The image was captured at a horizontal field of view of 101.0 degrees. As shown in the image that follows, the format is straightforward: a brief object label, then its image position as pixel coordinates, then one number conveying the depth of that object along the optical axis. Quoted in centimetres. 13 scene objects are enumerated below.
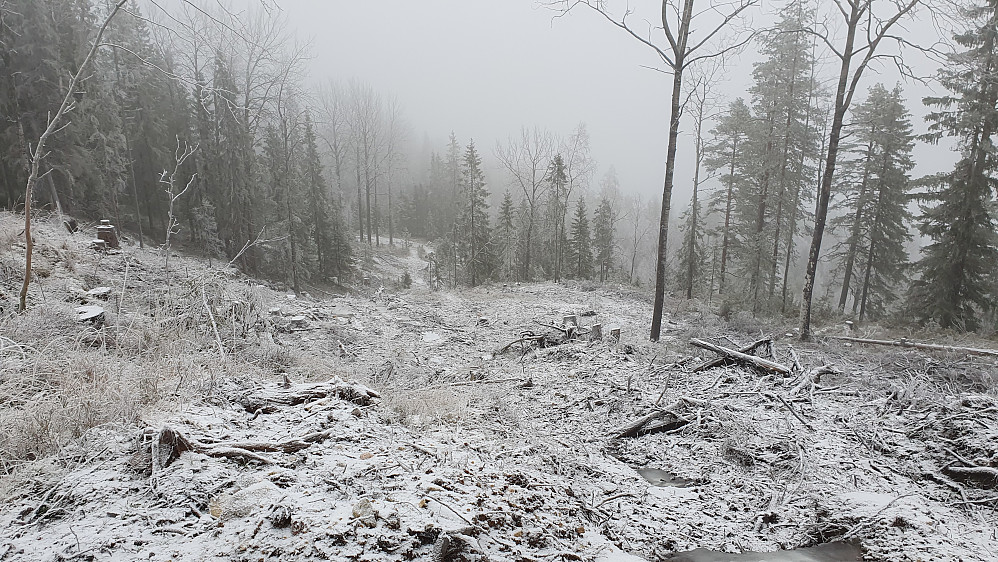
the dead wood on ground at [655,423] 469
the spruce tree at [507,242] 3406
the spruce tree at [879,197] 2070
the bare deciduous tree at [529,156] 3066
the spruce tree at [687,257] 2688
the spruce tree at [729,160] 2195
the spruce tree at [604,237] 4399
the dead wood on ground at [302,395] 365
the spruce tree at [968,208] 1446
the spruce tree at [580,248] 3847
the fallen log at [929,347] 897
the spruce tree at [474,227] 3481
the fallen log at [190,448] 246
